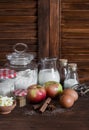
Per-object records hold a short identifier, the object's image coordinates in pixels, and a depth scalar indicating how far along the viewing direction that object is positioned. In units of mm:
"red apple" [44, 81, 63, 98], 1446
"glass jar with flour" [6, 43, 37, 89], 1521
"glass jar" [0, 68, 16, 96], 1429
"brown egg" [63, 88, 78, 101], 1400
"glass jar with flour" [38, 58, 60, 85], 1594
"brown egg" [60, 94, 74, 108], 1355
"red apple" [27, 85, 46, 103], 1397
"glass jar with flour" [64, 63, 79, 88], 1573
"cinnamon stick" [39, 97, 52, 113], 1324
